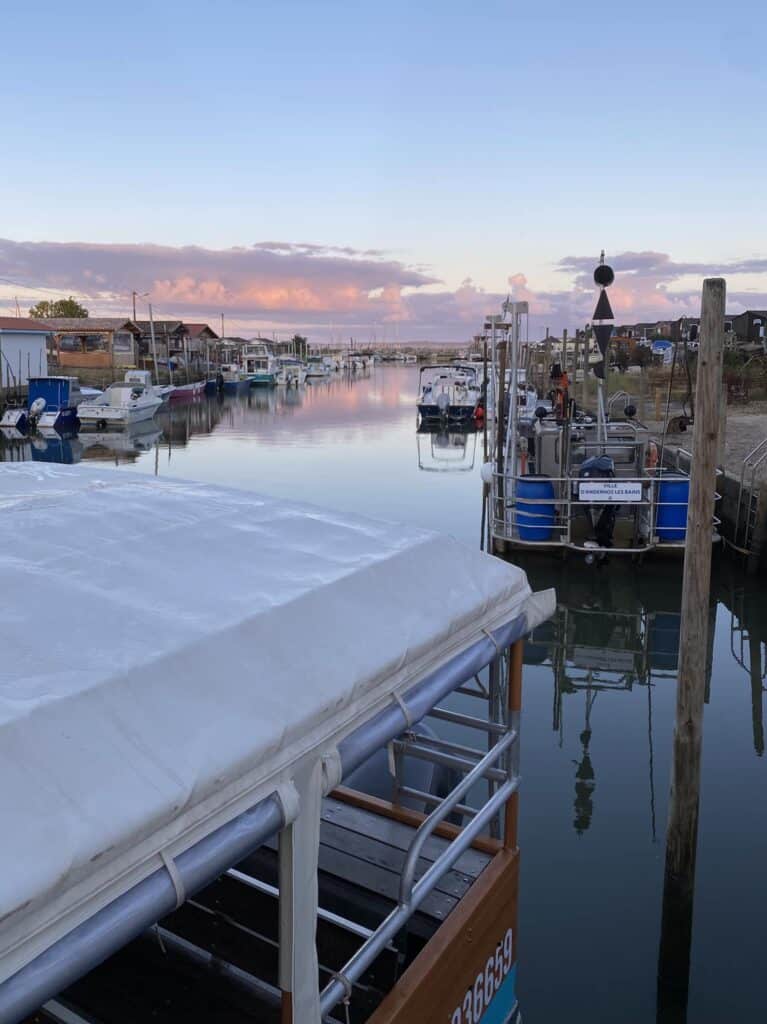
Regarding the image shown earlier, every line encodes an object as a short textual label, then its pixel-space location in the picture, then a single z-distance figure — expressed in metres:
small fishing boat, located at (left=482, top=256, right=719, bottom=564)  13.20
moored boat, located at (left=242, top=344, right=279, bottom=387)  75.50
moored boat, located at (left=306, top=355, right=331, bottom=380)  94.13
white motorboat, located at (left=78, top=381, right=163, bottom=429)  38.75
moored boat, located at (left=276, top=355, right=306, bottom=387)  81.81
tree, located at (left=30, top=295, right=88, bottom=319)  90.88
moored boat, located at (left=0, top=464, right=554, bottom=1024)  1.79
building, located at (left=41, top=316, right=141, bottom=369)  62.03
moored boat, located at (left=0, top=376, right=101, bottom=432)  37.28
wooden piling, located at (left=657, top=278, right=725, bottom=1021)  5.06
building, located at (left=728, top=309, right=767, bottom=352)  54.52
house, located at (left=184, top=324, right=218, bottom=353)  77.51
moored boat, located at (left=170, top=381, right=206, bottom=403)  56.59
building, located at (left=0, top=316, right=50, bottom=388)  44.84
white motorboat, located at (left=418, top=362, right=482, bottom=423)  40.59
